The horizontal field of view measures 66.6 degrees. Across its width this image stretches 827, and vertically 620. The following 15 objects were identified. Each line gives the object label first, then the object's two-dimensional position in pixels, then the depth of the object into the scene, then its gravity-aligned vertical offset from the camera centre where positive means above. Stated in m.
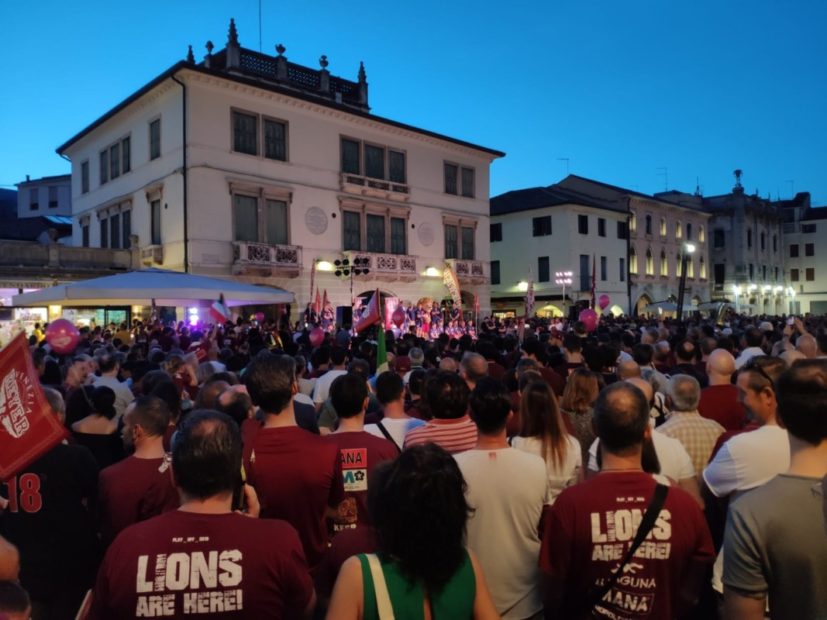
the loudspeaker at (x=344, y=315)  27.17 -0.38
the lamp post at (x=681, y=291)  19.16 +0.36
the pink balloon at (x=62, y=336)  9.70 -0.42
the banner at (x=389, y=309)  19.64 -0.12
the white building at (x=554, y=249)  39.31 +3.60
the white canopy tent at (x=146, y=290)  10.32 +0.31
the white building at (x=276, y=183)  23.09 +5.28
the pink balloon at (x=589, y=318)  16.02 -0.36
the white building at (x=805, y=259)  67.56 +4.60
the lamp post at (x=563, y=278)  37.72 +1.59
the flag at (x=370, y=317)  12.12 -0.21
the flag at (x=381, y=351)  8.98 -0.66
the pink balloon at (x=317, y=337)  13.05 -0.63
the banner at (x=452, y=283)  21.91 +0.77
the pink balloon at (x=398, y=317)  18.34 -0.33
